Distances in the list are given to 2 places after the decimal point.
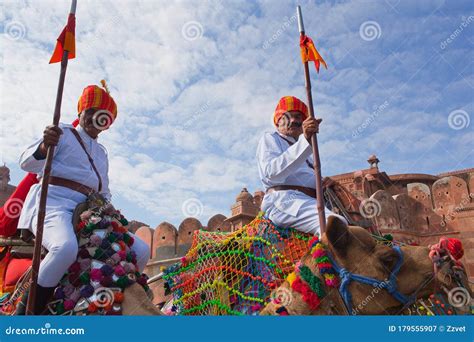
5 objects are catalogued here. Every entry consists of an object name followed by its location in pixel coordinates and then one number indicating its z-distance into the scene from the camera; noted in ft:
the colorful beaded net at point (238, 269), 12.53
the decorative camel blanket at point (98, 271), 10.32
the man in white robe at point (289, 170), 12.89
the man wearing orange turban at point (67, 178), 10.77
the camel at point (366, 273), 8.48
